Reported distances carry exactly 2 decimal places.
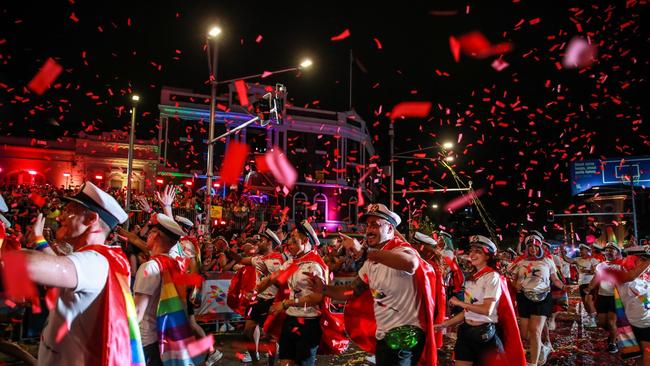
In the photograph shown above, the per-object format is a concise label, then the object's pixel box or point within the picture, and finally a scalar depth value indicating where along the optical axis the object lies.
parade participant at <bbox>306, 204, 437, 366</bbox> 4.59
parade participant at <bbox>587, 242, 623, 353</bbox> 10.14
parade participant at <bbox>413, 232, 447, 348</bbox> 5.91
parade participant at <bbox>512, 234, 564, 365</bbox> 8.74
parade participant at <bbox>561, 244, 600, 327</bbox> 13.69
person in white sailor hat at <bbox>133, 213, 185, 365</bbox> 4.29
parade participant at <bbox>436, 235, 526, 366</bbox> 5.67
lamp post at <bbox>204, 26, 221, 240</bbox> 13.52
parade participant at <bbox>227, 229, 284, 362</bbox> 7.74
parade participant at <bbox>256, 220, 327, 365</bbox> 5.93
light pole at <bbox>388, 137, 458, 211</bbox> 22.33
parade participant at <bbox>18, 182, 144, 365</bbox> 2.67
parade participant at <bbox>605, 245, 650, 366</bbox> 7.11
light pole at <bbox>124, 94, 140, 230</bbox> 17.41
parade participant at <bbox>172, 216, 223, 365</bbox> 4.93
